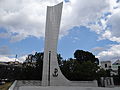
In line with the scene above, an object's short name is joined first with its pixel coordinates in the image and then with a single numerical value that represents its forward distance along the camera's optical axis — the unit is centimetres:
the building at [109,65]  3196
